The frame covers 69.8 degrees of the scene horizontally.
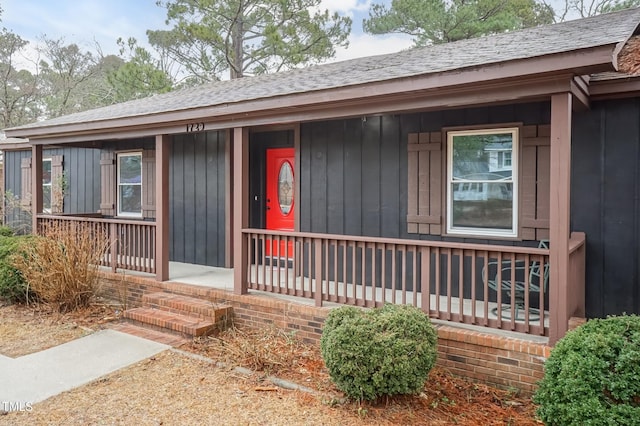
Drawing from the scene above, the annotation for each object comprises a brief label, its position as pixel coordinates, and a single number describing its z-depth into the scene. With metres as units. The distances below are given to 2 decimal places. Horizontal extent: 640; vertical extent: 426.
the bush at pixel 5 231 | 9.96
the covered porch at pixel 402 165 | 3.73
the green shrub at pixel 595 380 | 2.71
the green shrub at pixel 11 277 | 6.42
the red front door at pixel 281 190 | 7.32
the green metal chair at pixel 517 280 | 4.07
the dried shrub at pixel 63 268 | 5.98
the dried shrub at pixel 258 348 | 4.37
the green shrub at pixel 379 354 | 3.37
